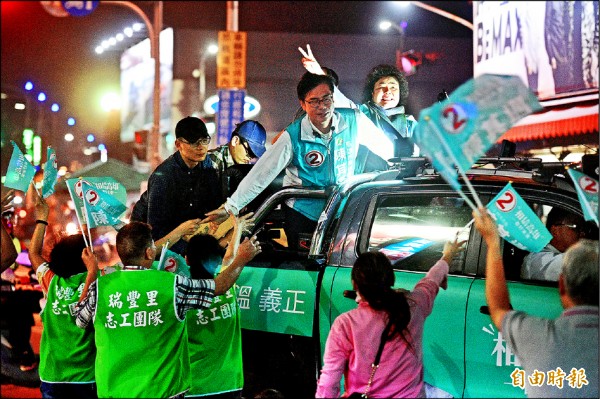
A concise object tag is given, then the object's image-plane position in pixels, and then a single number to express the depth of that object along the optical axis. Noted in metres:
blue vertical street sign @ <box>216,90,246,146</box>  20.86
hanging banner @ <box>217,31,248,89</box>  21.58
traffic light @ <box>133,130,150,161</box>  39.44
